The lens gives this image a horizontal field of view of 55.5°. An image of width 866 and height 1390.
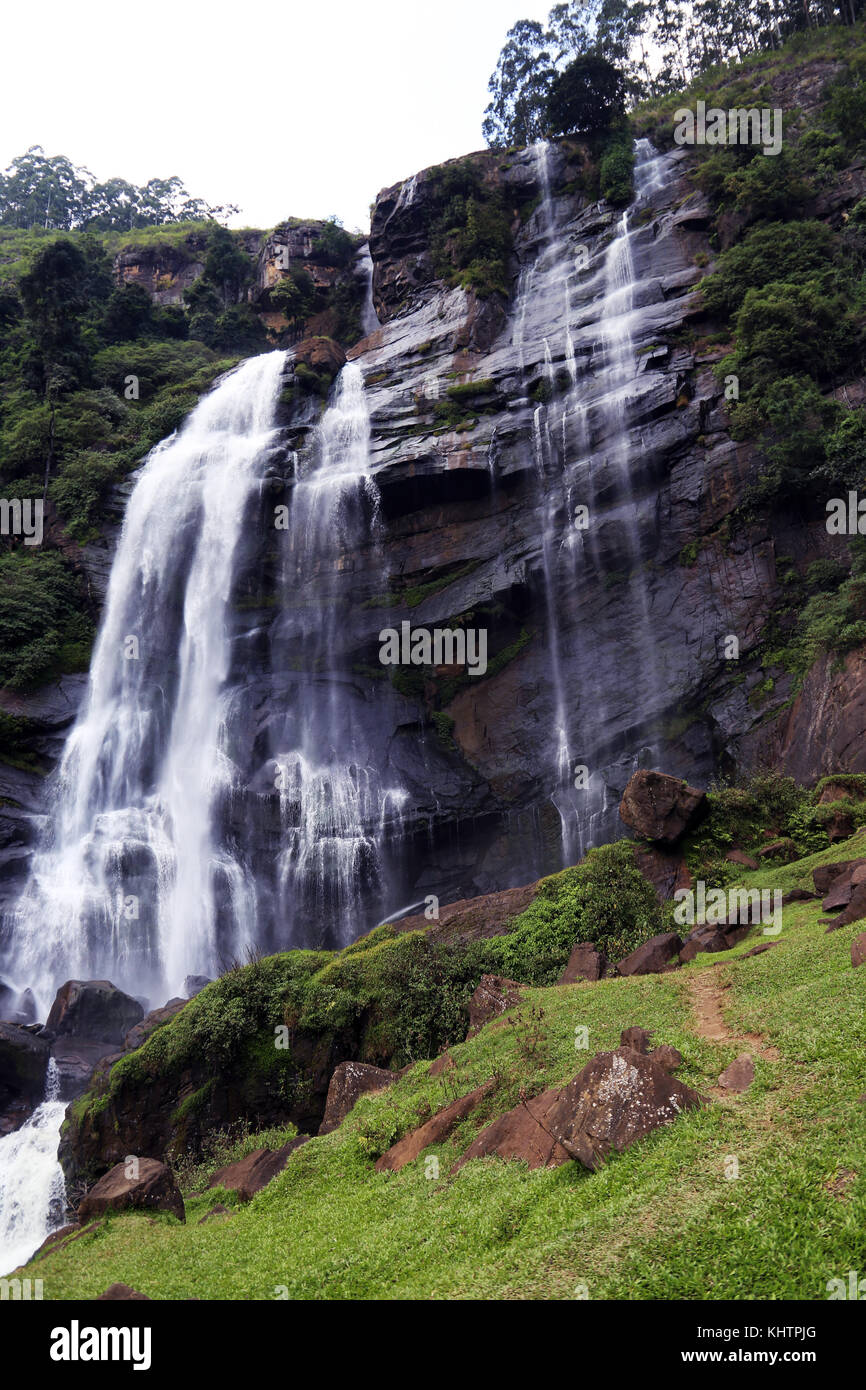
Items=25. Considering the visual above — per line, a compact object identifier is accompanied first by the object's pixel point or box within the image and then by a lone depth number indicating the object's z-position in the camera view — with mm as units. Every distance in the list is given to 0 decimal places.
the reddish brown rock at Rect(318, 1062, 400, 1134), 11250
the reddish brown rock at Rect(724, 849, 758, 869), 15347
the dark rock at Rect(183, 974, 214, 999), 20672
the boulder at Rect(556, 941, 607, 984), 12645
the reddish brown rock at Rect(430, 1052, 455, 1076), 10453
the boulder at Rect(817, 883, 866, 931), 9945
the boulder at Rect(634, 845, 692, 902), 15383
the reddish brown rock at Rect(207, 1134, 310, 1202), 9922
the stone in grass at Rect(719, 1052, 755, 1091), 6312
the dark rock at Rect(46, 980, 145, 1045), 20172
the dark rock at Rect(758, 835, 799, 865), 15484
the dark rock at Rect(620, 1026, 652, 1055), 7551
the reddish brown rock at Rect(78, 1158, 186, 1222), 9617
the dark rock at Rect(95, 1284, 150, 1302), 5309
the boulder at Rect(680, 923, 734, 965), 12047
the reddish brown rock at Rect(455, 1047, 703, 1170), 5887
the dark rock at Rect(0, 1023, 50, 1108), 18906
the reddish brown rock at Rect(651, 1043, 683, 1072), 6953
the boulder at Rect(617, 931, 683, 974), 12086
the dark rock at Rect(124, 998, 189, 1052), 16266
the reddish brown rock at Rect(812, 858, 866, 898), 12101
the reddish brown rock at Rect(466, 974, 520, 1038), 11852
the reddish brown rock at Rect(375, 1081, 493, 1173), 8492
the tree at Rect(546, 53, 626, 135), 39125
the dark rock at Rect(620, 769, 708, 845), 15812
